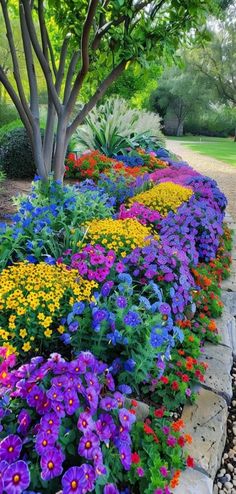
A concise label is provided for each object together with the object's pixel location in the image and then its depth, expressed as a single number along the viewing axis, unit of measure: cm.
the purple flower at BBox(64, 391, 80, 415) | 118
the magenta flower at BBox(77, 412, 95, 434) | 115
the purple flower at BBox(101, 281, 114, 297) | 184
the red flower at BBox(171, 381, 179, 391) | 178
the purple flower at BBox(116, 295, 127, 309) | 169
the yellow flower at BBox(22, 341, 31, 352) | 153
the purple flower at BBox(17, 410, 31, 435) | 117
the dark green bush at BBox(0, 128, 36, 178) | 561
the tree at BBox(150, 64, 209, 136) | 2997
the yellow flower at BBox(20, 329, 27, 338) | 157
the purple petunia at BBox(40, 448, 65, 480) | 105
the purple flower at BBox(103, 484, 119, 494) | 111
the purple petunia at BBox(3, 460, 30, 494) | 100
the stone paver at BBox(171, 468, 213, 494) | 141
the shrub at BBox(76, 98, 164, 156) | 732
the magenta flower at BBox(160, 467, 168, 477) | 134
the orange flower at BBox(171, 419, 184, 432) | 156
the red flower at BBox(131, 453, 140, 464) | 133
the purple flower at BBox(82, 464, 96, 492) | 105
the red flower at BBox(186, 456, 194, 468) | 146
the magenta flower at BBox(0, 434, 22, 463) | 109
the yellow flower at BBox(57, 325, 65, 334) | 167
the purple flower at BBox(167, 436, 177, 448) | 148
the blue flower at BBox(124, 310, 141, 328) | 161
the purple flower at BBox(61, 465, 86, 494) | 103
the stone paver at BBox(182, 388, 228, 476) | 158
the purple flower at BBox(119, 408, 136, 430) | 127
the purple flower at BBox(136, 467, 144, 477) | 129
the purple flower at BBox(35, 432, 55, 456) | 108
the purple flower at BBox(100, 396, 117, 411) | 128
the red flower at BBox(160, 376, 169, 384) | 176
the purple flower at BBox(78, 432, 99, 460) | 111
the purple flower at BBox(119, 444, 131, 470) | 122
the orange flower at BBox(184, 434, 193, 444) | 154
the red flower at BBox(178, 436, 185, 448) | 151
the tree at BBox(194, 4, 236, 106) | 2422
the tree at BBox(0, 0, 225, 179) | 247
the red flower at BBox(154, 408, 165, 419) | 159
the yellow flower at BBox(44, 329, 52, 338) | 158
